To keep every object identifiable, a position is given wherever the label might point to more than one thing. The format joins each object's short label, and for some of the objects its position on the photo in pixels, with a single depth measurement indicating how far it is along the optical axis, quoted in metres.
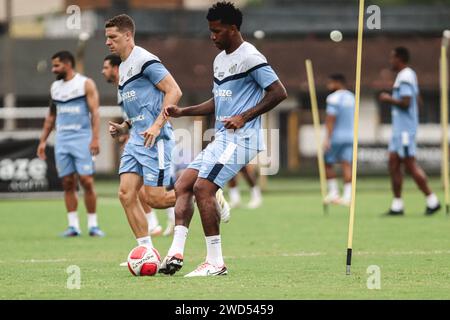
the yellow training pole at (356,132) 10.73
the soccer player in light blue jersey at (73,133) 17.02
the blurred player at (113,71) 15.55
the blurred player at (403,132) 19.48
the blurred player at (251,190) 23.39
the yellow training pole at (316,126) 20.56
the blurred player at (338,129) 24.12
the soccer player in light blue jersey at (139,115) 11.63
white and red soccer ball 10.96
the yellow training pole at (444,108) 20.71
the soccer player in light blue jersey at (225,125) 10.92
